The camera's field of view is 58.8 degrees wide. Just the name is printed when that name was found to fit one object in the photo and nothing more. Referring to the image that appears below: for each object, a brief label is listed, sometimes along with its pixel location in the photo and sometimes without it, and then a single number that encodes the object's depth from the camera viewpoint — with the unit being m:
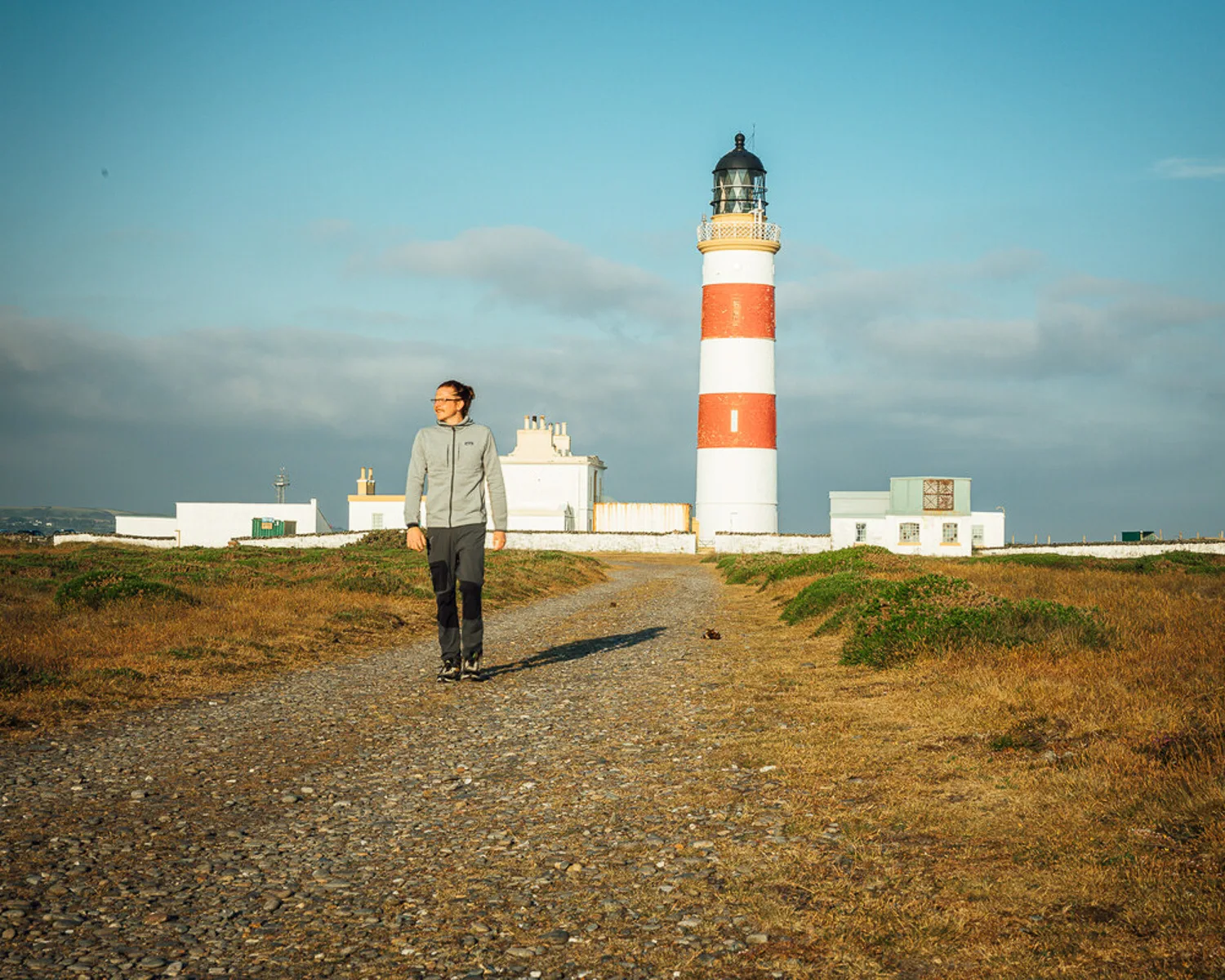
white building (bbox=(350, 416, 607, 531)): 68.74
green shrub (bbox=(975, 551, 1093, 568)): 46.94
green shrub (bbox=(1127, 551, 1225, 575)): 40.88
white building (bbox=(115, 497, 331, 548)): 75.56
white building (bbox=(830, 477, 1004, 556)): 67.38
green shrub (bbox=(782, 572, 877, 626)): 17.16
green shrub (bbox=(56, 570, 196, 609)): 16.02
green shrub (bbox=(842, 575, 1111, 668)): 11.04
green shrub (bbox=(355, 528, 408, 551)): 56.53
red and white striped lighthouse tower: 50.97
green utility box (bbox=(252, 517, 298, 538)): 73.81
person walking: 11.00
